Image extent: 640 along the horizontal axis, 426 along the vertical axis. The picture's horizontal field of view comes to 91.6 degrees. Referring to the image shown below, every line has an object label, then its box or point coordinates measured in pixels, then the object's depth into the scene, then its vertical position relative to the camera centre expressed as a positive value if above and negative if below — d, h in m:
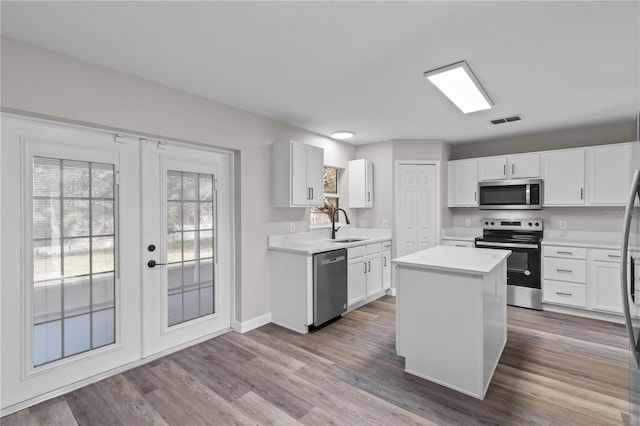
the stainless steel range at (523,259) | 4.11 -0.66
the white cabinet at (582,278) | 3.66 -0.84
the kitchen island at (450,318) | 2.19 -0.81
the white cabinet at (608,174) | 3.79 +0.45
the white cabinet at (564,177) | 4.08 +0.45
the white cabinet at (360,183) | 4.95 +0.45
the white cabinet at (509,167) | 4.40 +0.65
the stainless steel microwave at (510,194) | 4.31 +0.24
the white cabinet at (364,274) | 3.94 -0.85
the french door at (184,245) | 2.83 -0.32
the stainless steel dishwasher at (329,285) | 3.40 -0.84
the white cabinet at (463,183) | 4.91 +0.45
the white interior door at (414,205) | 4.92 +0.10
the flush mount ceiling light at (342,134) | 4.40 +1.12
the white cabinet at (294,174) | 3.62 +0.45
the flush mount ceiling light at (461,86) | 2.45 +1.10
